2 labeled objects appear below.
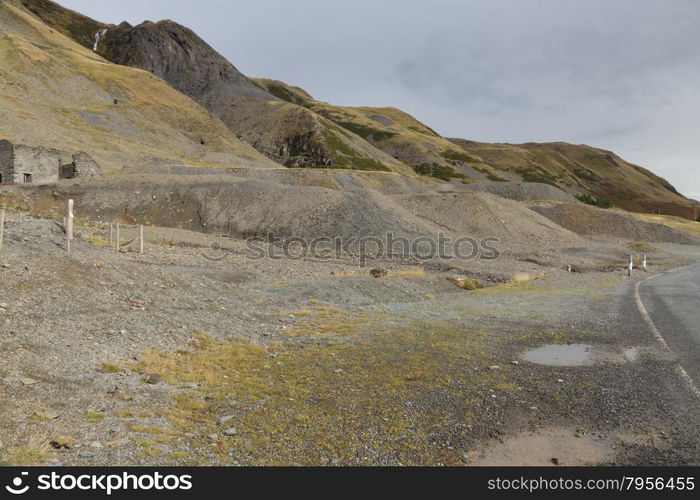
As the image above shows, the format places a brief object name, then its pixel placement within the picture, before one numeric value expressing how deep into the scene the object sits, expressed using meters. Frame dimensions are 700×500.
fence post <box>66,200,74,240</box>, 21.90
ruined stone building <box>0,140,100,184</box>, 54.84
